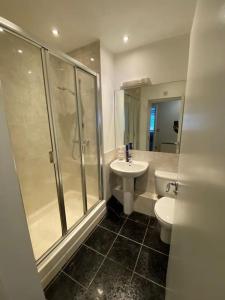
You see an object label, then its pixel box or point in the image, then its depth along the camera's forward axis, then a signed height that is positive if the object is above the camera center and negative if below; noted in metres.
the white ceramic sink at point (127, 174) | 1.85 -0.68
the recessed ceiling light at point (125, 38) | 1.64 +1.05
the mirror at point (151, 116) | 1.79 +0.11
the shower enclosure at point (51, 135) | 1.46 -0.14
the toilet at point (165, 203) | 1.36 -0.92
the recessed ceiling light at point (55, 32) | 1.53 +1.07
